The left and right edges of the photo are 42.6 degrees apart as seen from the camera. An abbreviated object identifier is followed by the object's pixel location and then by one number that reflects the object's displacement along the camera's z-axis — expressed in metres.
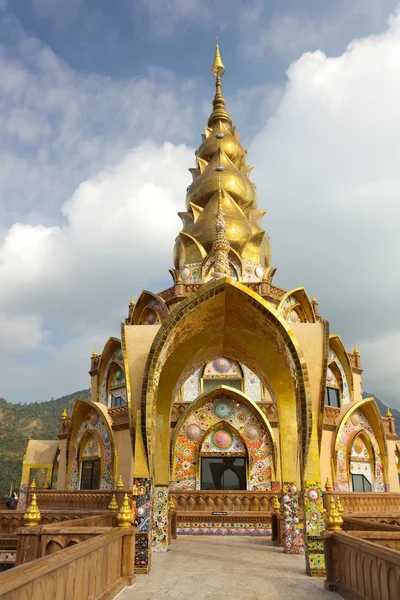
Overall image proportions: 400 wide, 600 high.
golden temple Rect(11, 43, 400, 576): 11.06
